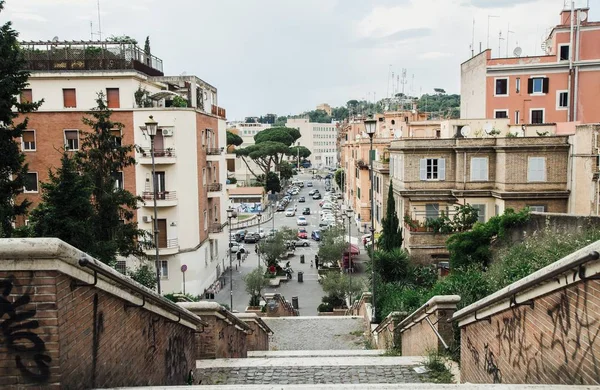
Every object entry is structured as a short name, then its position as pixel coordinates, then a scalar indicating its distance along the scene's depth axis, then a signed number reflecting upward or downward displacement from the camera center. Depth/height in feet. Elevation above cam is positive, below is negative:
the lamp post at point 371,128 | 53.85 +3.09
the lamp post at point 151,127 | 52.19 +3.39
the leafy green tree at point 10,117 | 68.28 +6.02
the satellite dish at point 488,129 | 103.31 +5.49
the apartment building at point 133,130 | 105.81 +6.35
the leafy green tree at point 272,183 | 302.25 -11.82
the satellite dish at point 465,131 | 100.27 +5.01
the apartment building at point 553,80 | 128.57 +18.54
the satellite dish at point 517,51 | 140.05 +26.90
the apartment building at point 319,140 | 552.41 +20.88
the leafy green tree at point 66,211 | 54.44 -4.72
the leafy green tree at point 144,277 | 65.72 -13.70
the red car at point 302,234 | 197.98 -26.07
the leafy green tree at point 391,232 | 94.12 -12.36
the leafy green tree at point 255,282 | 102.99 -22.41
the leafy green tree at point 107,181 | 71.26 -2.29
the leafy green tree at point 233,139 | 381.79 +15.83
